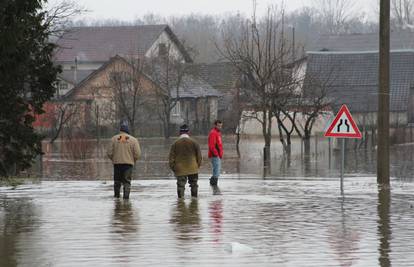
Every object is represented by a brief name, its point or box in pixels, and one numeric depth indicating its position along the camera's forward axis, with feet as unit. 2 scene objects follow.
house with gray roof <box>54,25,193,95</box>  337.33
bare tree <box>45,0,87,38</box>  120.59
